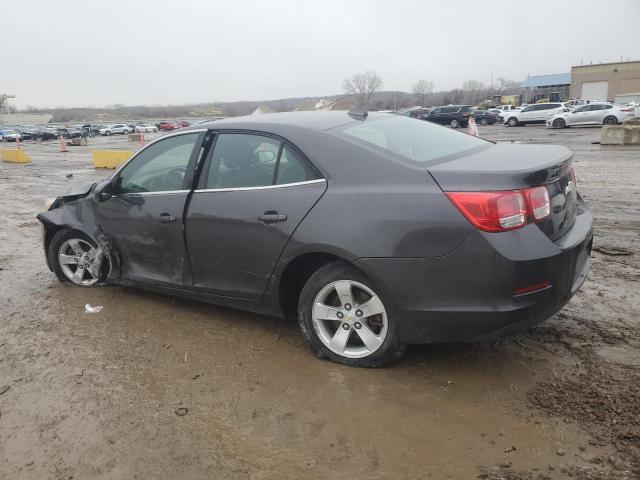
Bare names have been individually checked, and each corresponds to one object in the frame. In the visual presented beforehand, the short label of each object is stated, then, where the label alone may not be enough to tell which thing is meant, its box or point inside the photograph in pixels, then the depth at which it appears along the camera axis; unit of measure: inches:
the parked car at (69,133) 2224.4
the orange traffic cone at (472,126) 568.3
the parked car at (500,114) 1551.4
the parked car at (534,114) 1391.5
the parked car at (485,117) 1561.3
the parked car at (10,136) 2129.1
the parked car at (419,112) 1695.9
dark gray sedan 111.0
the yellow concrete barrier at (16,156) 928.9
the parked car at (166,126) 2521.9
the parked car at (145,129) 2477.2
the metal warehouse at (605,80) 2623.0
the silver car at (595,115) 1127.0
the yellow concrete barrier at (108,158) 717.8
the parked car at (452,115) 1448.1
